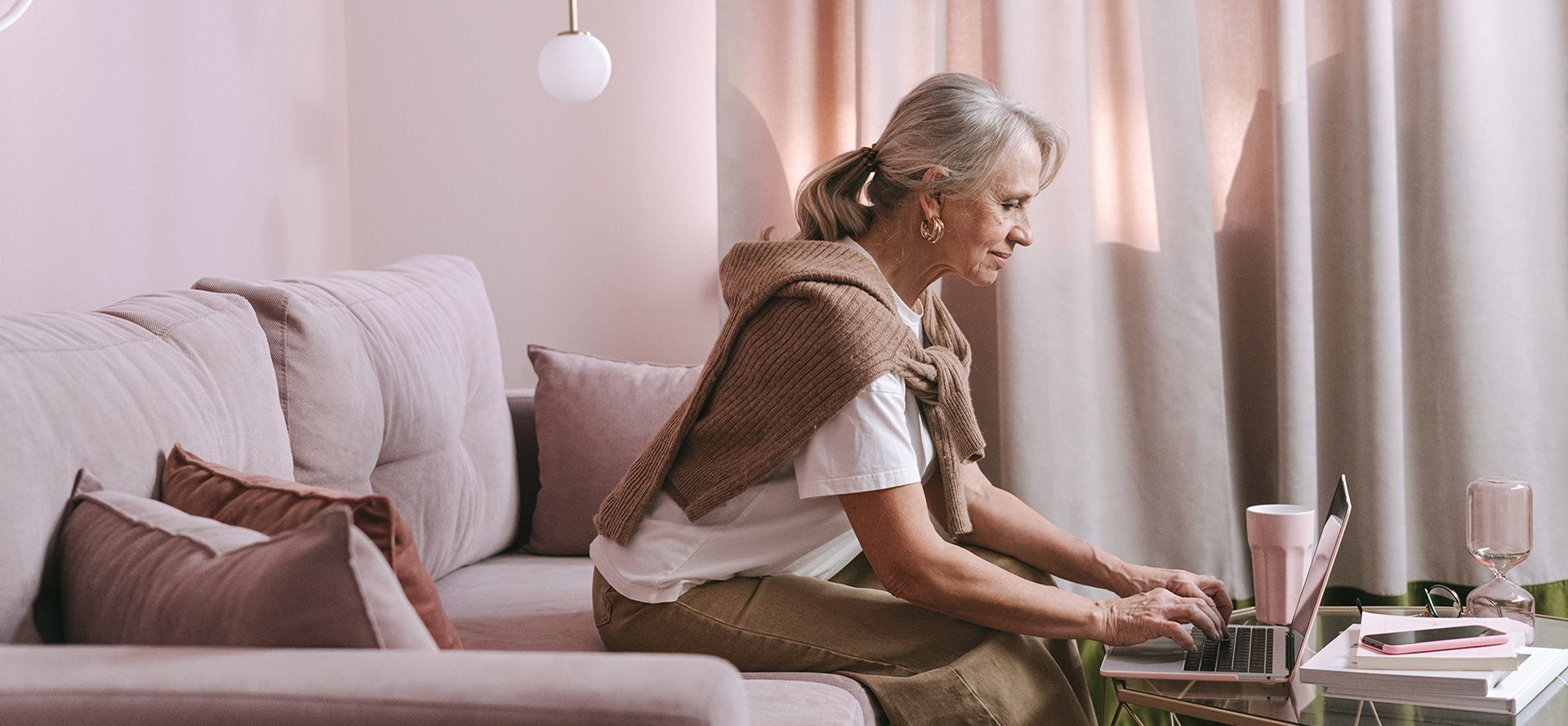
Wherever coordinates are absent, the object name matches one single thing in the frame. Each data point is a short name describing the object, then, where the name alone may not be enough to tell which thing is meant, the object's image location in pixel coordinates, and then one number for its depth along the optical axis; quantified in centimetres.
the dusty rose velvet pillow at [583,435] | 210
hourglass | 145
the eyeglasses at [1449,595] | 148
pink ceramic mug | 144
